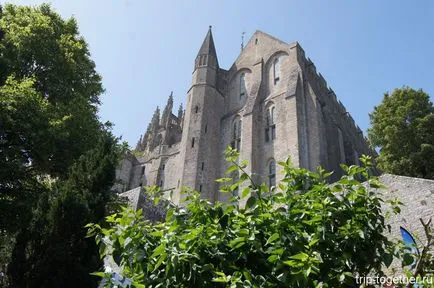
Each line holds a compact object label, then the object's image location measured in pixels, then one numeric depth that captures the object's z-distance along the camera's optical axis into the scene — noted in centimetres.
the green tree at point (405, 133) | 2138
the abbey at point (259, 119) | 2827
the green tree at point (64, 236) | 825
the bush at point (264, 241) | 482
